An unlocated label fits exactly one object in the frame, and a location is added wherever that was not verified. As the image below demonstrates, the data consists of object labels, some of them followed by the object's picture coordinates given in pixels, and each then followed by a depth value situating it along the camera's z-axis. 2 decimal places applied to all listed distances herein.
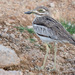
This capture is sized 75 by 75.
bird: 6.12
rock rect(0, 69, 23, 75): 5.53
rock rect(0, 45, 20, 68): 6.05
